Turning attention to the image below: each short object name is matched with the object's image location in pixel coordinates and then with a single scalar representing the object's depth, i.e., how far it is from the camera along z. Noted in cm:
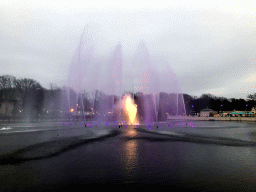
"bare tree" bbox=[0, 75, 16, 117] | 7250
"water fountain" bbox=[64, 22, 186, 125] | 5823
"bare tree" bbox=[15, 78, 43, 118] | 7606
